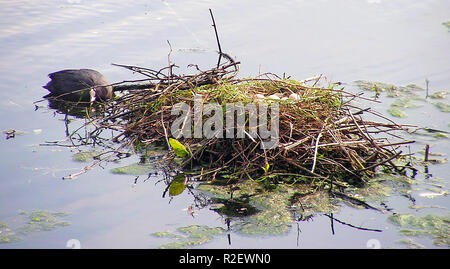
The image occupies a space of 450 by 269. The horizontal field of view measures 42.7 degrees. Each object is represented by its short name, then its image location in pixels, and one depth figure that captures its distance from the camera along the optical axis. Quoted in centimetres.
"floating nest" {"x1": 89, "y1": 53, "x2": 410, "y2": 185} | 376
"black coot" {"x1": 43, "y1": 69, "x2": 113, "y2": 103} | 511
